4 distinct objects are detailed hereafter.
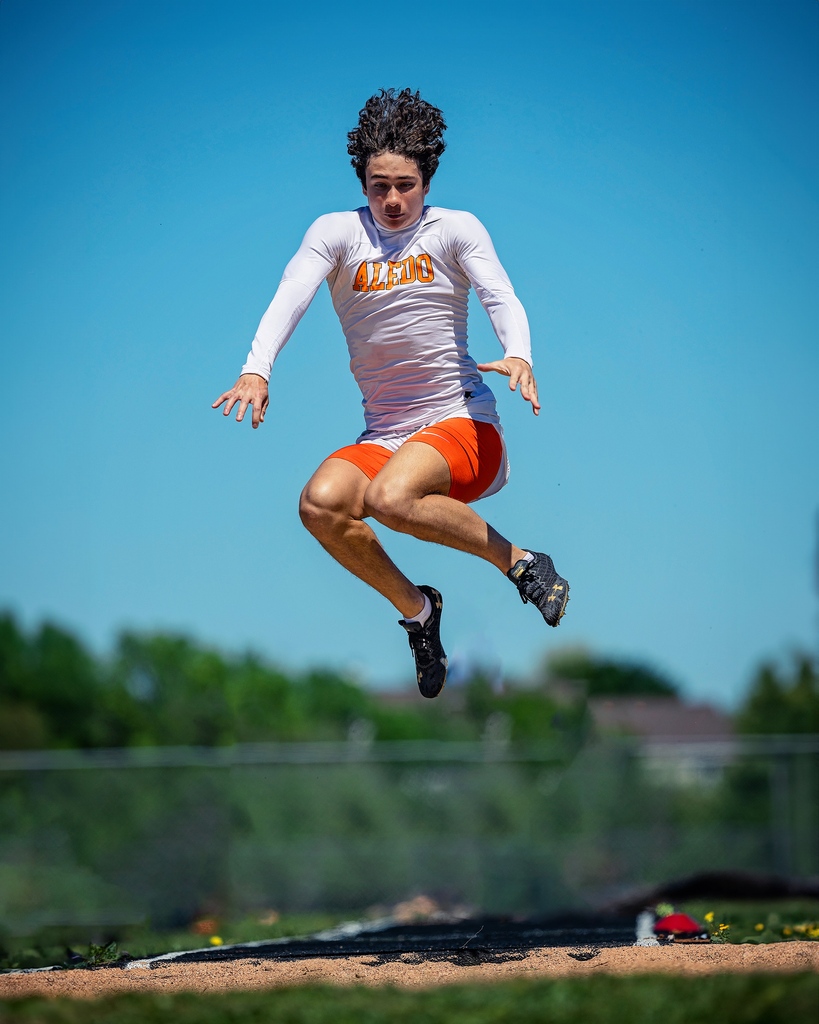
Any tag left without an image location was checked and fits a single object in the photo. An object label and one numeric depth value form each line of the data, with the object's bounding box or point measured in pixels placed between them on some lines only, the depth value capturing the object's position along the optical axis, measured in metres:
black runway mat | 8.92
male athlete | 9.73
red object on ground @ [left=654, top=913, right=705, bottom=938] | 10.34
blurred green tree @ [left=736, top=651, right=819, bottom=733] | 42.44
